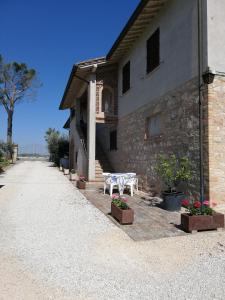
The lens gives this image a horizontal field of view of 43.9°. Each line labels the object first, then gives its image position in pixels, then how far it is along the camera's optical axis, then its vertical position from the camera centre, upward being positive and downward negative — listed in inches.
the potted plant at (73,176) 598.5 -45.1
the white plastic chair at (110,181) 377.7 -33.6
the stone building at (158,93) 270.2 +86.0
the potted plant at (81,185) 450.9 -46.4
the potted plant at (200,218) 209.5 -46.2
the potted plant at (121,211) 231.9 -46.8
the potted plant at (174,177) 287.1 -20.1
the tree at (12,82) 1332.4 +355.9
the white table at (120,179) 377.7 -30.2
